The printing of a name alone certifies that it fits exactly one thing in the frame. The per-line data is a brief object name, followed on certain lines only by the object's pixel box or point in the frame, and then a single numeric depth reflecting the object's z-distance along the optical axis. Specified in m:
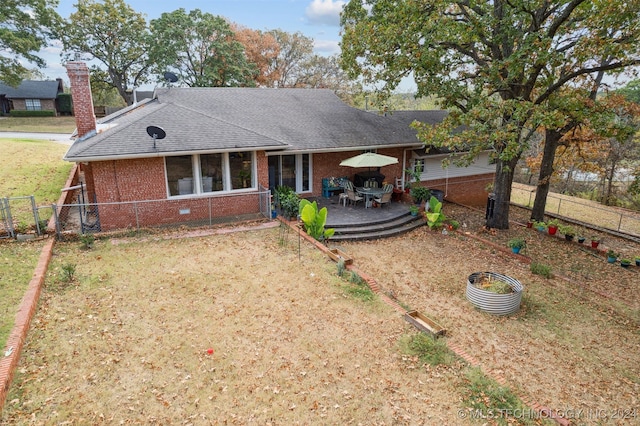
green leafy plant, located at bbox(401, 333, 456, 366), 6.75
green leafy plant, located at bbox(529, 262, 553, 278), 11.05
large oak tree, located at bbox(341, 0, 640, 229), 10.98
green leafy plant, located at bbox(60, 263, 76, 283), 8.73
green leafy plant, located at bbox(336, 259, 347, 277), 9.79
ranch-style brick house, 12.07
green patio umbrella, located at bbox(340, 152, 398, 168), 14.54
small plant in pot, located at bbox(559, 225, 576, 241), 14.41
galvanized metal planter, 8.67
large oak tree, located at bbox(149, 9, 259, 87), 32.72
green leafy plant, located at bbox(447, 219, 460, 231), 14.66
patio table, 15.21
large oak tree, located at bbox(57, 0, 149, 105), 35.31
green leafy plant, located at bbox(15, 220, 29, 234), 11.02
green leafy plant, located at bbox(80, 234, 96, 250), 10.72
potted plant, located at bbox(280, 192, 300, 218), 13.62
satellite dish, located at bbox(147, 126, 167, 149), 11.50
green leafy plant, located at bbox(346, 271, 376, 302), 8.89
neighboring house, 45.50
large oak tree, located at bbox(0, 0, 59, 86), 30.55
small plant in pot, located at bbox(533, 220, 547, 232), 15.56
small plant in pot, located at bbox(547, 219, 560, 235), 15.08
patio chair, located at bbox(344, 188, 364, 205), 15.54
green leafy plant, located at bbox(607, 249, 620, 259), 12.78
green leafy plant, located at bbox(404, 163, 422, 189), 18.20
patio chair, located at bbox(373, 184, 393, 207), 15.45
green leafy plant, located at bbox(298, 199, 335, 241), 12.29
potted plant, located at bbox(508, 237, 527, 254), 12.41
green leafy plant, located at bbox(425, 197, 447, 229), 14.34
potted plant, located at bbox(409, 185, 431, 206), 16.58
